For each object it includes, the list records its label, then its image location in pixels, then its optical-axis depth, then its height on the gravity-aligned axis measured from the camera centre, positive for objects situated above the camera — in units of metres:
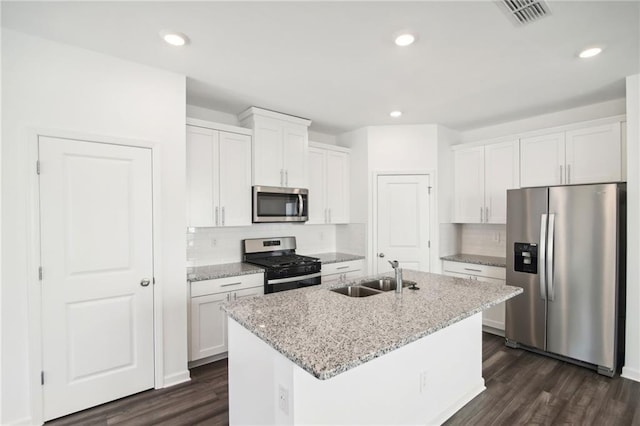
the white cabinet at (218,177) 3.12 +0.37
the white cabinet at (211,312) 2.89 -0.97
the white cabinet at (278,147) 3.51 +0.76
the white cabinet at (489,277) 3.70 -0.84
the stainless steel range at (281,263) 3.30 -0.59
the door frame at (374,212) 4.22 -0.03
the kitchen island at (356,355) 1.37 -0.78
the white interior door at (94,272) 2.16 -0.46
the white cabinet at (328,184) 4.18 +0.38
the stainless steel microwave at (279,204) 3.52 +0.08
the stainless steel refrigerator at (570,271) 2.75 -0.60
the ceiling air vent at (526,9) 1.75 +1.18
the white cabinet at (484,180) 3.82 +0.38
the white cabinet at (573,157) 3.08 +0.57
